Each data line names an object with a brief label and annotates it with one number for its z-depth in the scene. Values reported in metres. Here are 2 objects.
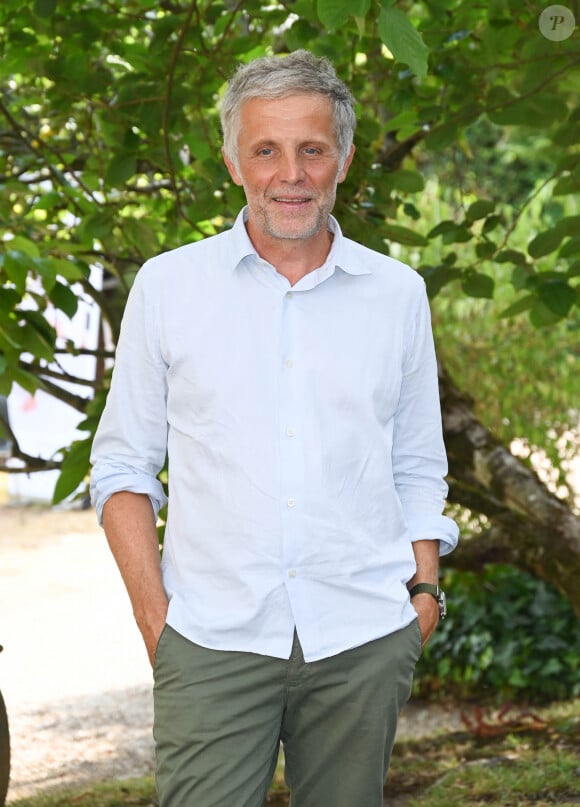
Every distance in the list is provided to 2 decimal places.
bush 7.60
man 3.00
